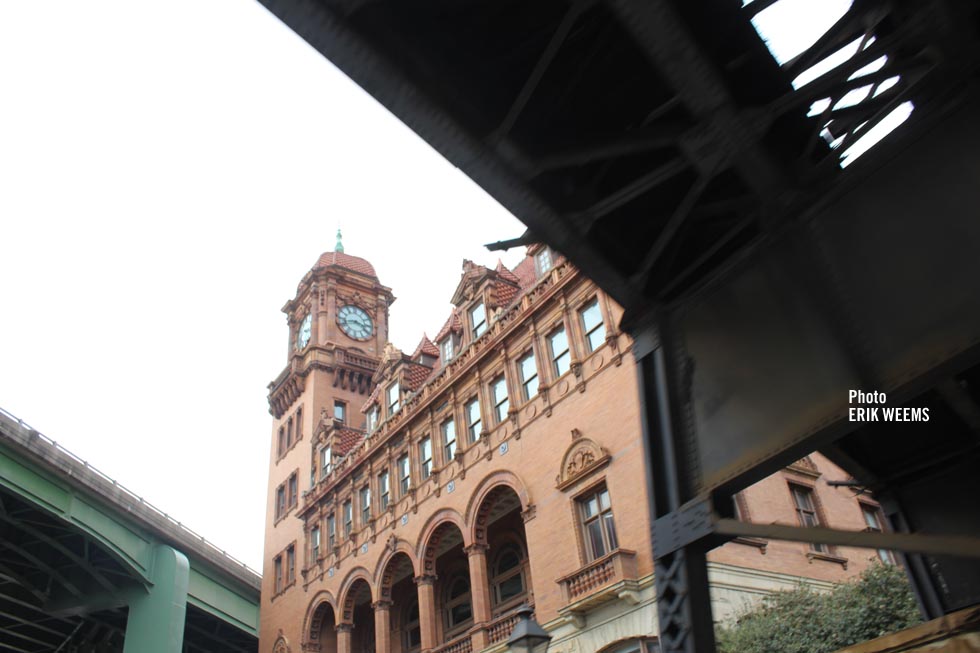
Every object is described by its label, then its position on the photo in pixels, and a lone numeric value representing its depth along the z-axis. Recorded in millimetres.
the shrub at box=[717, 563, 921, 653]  15633
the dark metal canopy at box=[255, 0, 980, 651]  4926
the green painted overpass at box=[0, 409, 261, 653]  34906
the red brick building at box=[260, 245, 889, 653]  21172
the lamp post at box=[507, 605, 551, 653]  11219
